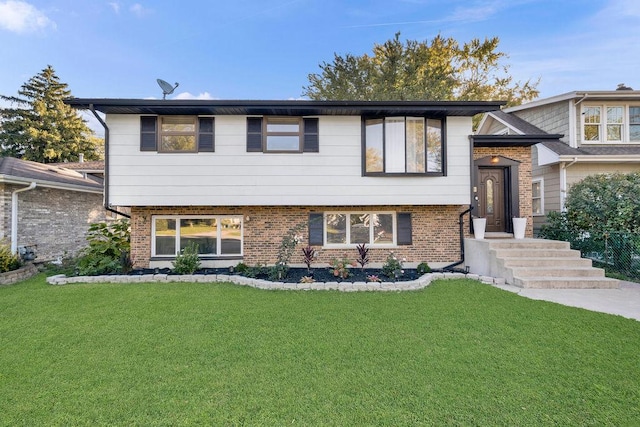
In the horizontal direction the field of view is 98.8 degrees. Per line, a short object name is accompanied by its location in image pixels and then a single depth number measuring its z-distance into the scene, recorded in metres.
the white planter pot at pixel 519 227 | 7.88
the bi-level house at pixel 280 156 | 7.20
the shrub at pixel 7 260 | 7.16
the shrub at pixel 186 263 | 7.12
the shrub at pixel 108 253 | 7.22
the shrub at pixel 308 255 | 7.42
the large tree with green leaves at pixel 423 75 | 17.33
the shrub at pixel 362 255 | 7.54
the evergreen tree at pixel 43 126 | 21.92
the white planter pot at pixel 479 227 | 7.82
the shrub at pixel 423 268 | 7.36
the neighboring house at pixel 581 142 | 9.73
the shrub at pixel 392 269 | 6.85
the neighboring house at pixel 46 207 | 8.42
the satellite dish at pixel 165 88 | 8.00
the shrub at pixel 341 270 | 6.86
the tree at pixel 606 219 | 6.89
